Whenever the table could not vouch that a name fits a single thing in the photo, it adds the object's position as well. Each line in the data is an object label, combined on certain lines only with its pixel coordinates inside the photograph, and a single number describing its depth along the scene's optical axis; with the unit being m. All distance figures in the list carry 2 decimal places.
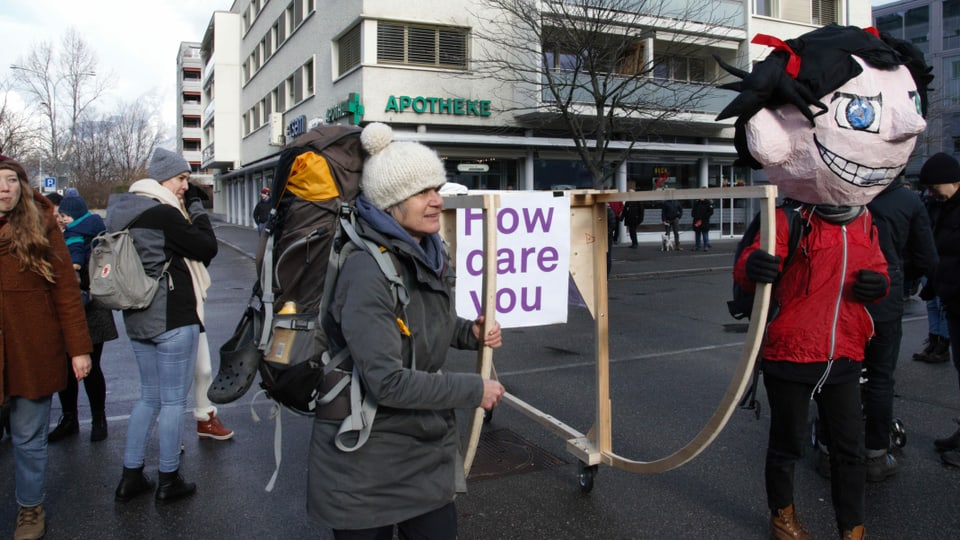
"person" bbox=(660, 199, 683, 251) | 21.38
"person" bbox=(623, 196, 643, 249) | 22.28
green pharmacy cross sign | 20.89
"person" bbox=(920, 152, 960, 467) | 4.30
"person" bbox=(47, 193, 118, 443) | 4.84
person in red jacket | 2.94
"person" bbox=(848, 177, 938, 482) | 3.95
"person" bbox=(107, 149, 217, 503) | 3.77
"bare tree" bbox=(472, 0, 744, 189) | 15.81
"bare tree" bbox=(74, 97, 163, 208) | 38.81
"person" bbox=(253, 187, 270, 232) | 15.65
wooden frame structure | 2.68
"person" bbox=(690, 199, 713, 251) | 21.59
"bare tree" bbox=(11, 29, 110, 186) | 33.78
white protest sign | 3.61
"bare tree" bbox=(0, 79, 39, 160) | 24.85
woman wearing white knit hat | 2.02
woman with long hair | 3.27
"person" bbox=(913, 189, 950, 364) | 6.93
